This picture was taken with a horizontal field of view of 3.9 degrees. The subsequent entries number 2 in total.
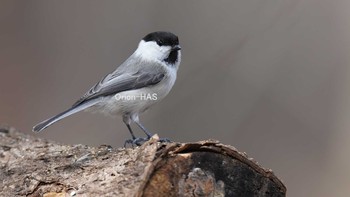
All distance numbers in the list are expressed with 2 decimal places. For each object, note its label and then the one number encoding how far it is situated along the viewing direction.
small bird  3.63
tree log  3.46
